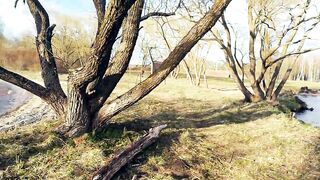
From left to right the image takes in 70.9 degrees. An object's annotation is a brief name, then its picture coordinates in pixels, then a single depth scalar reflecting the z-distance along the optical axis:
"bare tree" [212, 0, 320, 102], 8.85
